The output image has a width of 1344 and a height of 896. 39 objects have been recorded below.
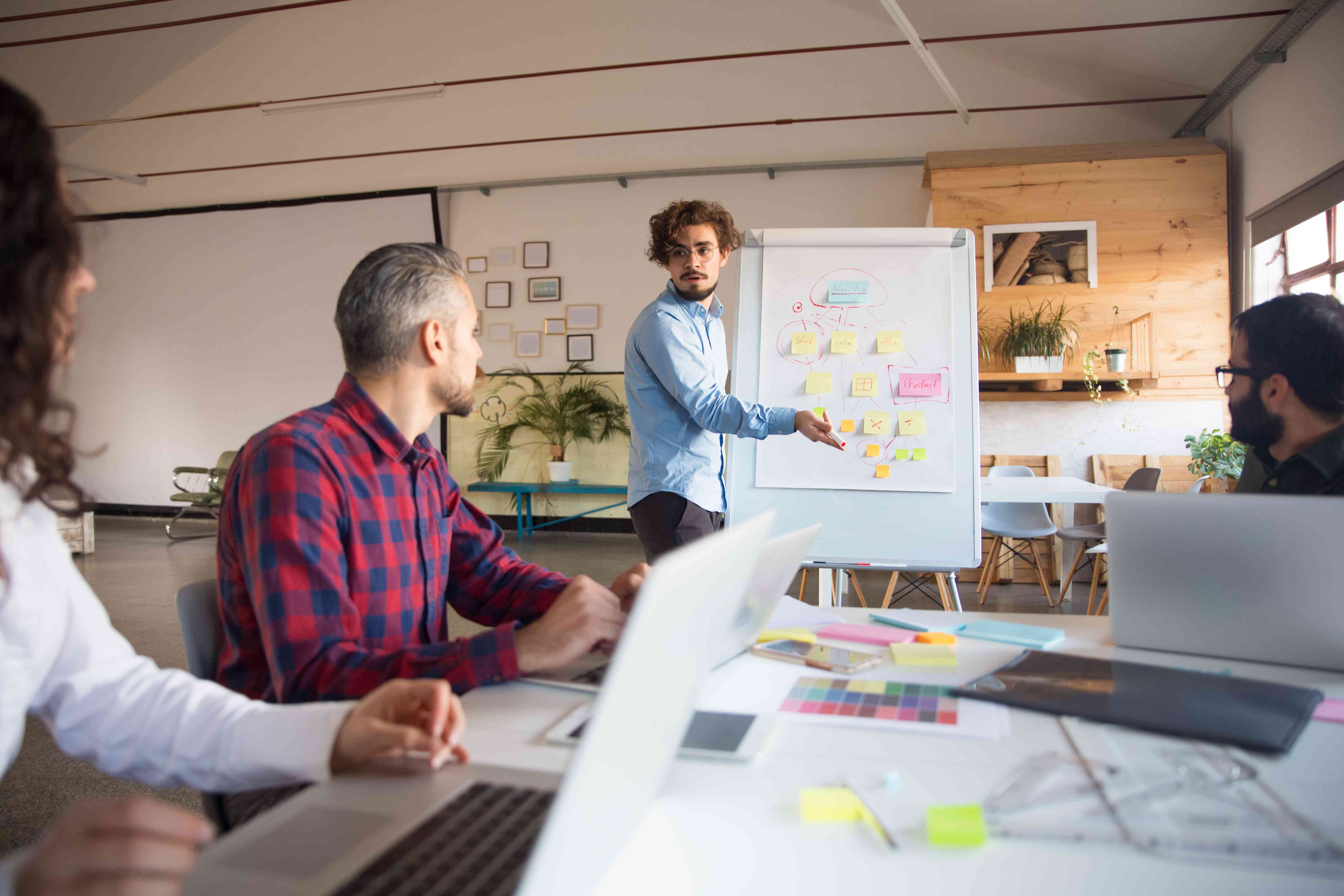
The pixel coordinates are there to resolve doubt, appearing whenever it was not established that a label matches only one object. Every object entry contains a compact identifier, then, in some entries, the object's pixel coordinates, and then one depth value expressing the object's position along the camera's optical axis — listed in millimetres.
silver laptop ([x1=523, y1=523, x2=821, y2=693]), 1059
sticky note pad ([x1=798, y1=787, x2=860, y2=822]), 756
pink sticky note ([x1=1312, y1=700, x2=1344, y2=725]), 985
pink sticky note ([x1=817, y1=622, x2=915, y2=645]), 1365
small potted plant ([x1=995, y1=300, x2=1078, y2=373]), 5637
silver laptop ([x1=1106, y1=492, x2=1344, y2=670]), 1132
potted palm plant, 7711
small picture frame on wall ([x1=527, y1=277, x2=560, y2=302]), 7867
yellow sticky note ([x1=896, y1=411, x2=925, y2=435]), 2865
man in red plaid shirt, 1085
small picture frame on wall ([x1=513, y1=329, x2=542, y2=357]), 7941
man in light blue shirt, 2551
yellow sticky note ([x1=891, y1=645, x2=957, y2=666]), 1210
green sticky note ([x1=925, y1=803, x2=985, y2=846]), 700
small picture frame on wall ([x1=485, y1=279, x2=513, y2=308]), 7984
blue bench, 7426
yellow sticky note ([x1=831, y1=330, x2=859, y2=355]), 2943
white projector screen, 8516
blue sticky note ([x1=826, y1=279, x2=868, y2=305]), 2961
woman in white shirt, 557
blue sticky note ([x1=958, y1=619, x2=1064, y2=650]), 1346
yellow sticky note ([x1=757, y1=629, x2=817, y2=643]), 1354
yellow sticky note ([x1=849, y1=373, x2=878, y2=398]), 2918
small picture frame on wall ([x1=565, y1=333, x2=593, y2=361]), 7812
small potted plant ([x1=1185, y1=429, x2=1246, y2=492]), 4664
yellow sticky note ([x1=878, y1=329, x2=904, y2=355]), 2918
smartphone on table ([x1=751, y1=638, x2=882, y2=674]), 1207
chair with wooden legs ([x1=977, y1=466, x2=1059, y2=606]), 4906
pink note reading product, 2873
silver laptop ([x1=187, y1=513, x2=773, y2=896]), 500
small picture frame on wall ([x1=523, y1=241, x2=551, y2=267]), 7867
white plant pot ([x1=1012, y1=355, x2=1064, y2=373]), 5629
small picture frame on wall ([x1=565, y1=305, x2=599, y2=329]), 7789
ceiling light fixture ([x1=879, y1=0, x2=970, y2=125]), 4812
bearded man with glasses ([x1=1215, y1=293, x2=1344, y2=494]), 1501
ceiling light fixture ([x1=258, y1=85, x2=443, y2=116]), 6883
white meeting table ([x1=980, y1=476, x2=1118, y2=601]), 4062
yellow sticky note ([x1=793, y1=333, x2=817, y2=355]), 2971
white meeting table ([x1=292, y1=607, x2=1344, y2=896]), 651
